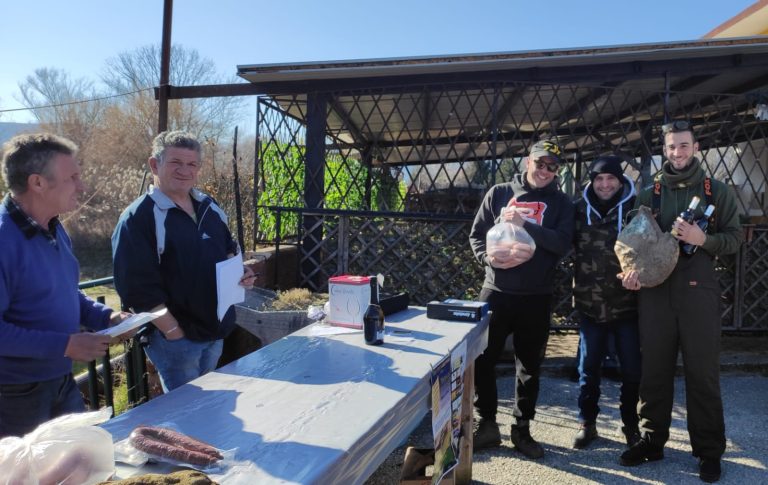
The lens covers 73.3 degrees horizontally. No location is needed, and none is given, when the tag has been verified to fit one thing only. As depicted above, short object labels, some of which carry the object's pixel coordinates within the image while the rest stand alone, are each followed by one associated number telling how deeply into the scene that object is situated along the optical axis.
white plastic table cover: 1.19
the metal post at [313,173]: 5.65
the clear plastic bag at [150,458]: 1.11
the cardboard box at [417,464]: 2.14
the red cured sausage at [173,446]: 1.12
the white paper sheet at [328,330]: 2.30
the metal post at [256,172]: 6.02
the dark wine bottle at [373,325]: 2.13
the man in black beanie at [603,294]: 2.96
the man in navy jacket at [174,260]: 2.08
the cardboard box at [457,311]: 2.57
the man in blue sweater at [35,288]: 1.61
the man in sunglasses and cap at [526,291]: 2.92
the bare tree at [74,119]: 23.27
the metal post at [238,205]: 5.43
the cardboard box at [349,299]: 2.36
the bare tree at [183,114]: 21.62
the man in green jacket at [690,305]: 2.68
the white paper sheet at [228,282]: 2.17
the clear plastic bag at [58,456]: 0.90
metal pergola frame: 4.81
